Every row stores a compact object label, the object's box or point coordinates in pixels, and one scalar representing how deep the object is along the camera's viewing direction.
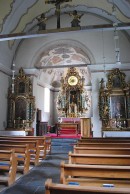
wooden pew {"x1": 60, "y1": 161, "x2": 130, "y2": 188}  1.86
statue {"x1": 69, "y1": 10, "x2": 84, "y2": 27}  4.99
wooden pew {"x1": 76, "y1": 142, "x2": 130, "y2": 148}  3.83
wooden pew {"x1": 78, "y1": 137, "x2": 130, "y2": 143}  4.64
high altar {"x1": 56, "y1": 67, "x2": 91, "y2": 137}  13.22
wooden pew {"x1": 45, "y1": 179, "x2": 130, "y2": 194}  1.13
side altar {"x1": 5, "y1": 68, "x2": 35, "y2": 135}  8.86
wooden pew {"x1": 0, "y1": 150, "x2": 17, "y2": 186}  3.09
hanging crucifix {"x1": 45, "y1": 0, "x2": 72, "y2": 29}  4.81
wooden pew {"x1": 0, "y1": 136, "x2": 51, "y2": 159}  5.22
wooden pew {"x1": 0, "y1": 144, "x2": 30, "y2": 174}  3.80
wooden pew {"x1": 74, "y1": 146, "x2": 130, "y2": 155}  3.16
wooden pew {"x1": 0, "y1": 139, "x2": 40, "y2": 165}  4.55
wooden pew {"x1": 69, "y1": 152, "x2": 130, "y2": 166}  2.51
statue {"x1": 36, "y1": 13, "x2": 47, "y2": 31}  5.08
